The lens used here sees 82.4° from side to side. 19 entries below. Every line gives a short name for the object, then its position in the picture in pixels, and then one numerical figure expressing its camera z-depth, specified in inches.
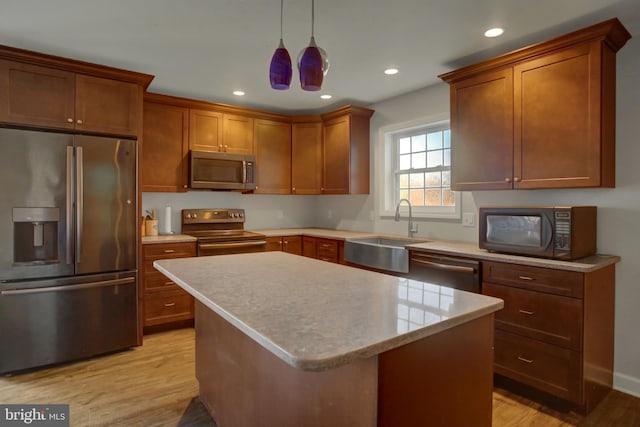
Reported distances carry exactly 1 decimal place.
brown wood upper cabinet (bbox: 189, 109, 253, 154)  155.1
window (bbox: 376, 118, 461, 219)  142.4
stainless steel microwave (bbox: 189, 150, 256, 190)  151.6
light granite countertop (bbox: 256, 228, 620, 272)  85.1
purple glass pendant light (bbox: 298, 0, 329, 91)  60.9
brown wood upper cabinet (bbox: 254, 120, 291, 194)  172.6
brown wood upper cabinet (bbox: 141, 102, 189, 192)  144.6
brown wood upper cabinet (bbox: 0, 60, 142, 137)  103.0
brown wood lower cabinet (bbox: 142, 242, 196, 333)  133.7
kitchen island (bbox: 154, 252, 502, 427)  39.9
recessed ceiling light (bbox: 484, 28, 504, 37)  94.0
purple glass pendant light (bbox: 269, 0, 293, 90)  63.8
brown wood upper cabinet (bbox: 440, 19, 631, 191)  88.7
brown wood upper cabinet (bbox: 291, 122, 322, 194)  177.3
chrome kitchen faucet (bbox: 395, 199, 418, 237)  146.9
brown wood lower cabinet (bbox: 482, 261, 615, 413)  84.0
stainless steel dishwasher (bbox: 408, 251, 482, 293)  101.9
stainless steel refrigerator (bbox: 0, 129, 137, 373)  103.5
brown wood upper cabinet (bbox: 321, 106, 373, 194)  161.9
